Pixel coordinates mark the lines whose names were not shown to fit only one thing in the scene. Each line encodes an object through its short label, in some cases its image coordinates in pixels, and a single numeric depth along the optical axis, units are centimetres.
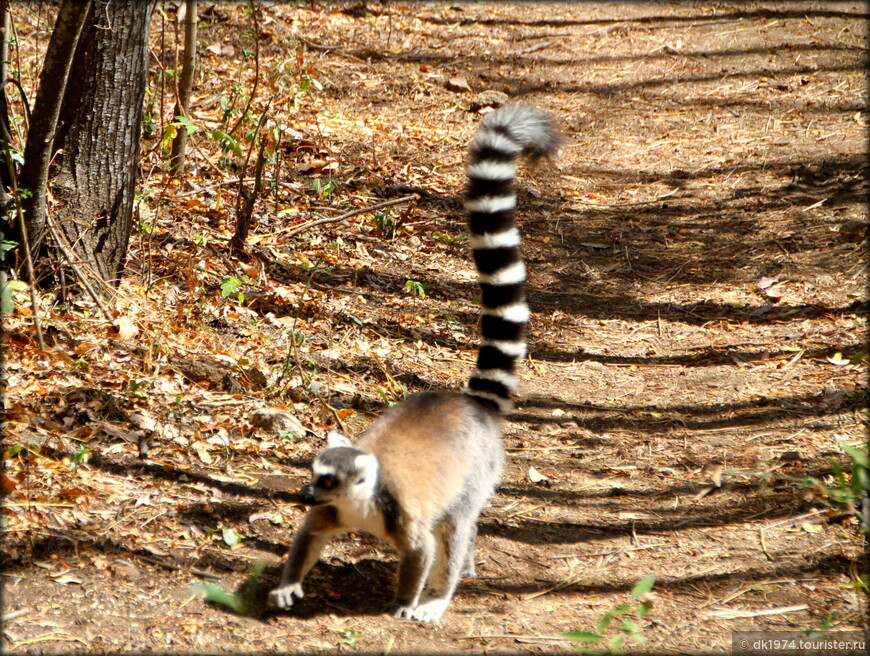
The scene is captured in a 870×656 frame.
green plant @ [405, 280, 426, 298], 1216
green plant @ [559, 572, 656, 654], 607
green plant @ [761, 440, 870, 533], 598
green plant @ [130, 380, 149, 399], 873
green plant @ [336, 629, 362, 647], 659
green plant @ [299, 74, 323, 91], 1703
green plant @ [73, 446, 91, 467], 762
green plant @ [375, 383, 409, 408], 1000
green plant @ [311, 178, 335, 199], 1354
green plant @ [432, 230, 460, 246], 1405
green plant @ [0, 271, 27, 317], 815
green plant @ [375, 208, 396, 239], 1347
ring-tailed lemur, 690
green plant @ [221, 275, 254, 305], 1034
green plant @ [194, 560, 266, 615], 671
